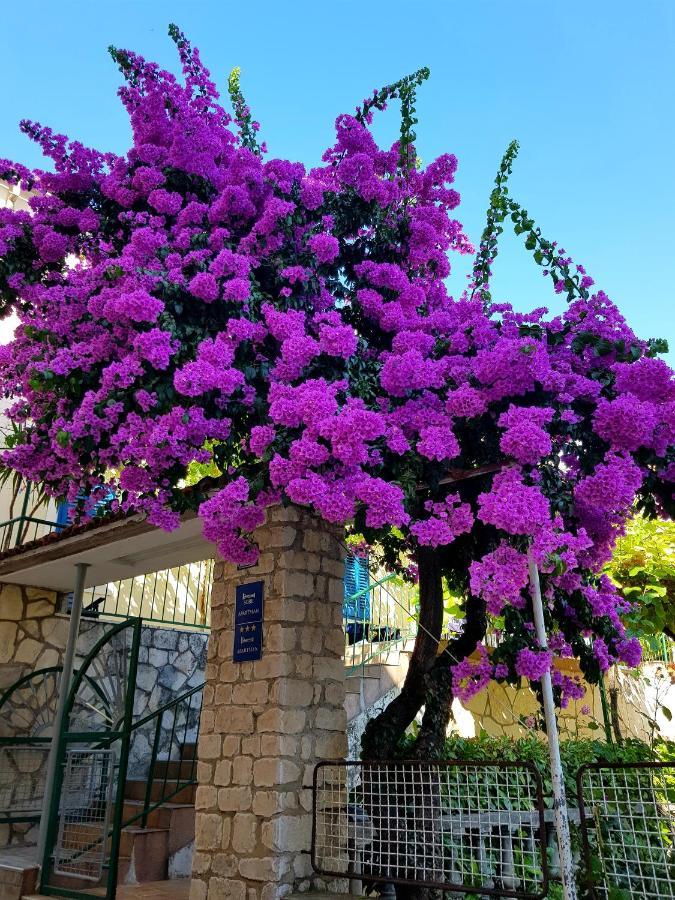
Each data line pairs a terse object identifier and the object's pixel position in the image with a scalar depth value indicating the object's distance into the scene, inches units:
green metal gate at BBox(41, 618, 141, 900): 204.8
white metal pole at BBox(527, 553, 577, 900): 117.0
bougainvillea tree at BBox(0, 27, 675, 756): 144.9
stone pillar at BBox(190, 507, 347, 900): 161.3
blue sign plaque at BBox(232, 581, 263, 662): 178.5
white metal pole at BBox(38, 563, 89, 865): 217.9
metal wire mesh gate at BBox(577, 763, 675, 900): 120.1
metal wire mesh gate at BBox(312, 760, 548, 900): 145.3
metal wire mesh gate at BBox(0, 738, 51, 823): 275.6
